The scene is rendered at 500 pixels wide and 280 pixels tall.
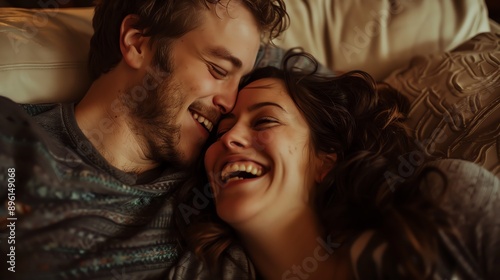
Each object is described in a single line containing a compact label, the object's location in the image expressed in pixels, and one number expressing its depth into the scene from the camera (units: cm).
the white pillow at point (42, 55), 124
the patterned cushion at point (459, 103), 107
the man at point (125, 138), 97
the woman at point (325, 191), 80
